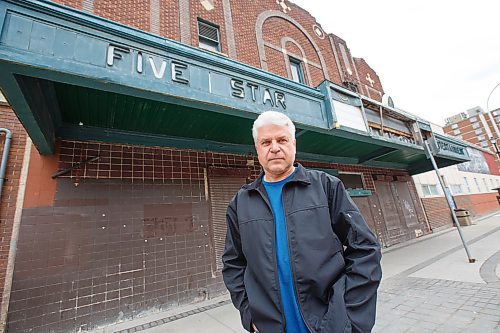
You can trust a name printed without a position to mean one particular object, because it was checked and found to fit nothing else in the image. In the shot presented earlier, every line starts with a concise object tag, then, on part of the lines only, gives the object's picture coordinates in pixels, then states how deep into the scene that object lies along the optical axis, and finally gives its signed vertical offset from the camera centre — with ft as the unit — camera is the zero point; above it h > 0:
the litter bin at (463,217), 45.19 -3.17
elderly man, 4.26 -0.62
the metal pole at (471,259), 18.54 -4.70
